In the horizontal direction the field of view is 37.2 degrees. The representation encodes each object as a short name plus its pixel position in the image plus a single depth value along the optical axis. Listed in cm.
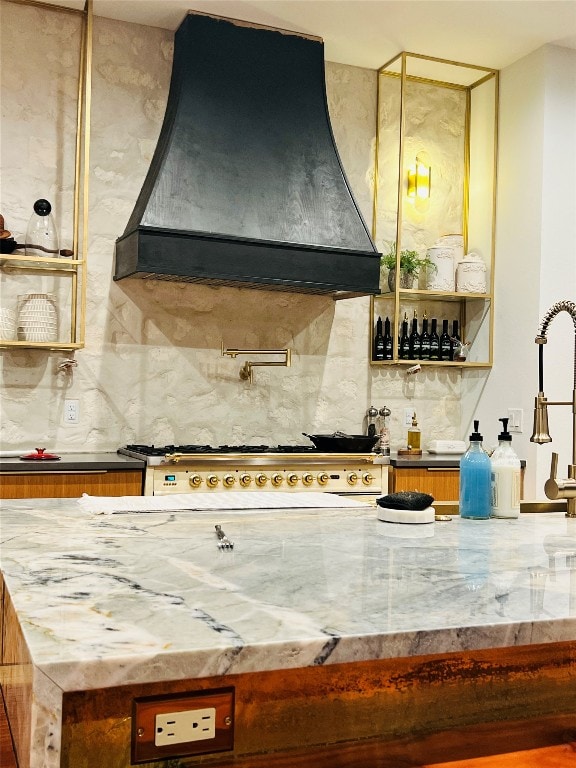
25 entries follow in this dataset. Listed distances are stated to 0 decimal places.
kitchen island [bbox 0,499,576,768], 108
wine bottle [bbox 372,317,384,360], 516
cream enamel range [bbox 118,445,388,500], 404
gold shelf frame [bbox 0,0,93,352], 418
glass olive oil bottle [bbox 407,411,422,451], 503
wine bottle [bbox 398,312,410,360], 514
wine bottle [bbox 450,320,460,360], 529
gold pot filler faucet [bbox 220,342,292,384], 474
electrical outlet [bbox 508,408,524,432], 492
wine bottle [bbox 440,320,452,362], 524
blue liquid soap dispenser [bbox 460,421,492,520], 235
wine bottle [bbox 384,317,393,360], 515
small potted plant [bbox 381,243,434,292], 511
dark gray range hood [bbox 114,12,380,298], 424
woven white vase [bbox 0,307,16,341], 416
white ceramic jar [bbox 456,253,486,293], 519
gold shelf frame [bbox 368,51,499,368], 499
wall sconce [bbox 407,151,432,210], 537
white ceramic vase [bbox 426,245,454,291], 516
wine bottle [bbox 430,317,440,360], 520
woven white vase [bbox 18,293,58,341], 421
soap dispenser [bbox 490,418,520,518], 237
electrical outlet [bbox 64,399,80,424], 449
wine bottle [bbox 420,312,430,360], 518
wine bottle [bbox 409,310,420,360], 515
